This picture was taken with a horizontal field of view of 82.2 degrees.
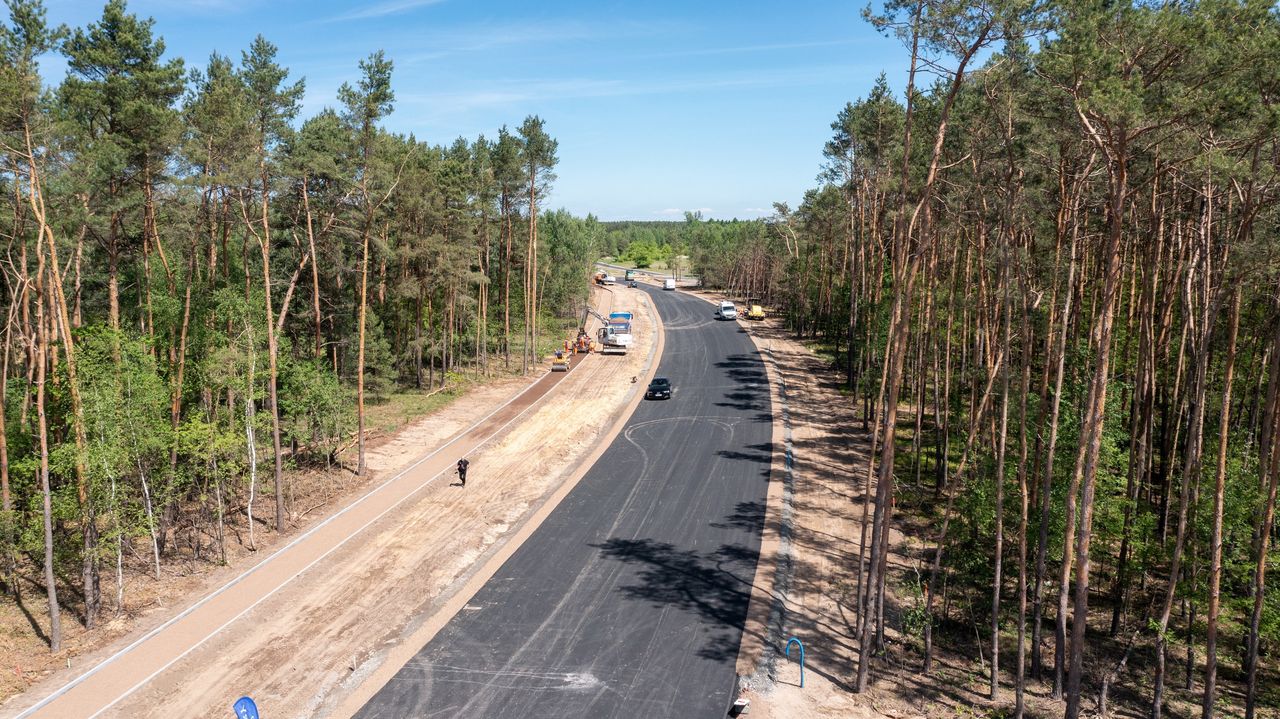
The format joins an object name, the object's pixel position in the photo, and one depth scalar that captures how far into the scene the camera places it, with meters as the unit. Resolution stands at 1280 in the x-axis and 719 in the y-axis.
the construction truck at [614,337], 66.06
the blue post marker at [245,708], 14.29
